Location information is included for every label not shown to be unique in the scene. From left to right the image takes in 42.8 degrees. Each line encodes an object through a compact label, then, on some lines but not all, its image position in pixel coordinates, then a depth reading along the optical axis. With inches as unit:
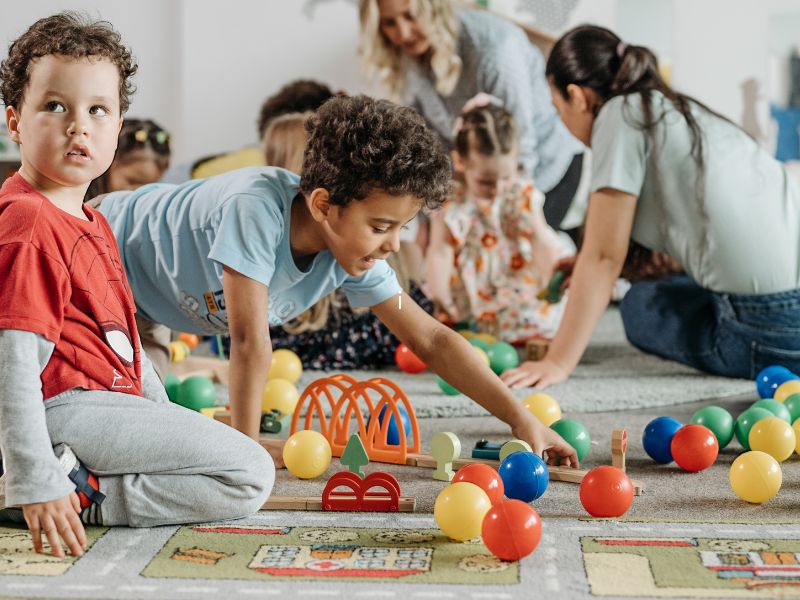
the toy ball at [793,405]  68.4
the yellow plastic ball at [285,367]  86.4
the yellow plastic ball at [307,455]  57.4
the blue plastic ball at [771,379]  79.5
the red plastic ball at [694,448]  58.7
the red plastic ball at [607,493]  49.1
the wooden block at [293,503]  51.3
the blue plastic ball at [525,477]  51.6
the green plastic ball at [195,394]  75.2
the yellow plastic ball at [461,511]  44.8
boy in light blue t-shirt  55.0
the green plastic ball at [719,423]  64.1
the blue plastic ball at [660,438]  60.7
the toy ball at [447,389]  83.0
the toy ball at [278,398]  74.3
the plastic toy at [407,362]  94.5
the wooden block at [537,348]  102.8
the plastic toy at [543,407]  68.9
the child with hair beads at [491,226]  113.3
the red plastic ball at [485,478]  49.4
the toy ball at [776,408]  66.7
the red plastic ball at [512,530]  42.4
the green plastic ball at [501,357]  93.4
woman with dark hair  86.9
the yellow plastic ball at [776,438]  60.5
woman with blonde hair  128.0
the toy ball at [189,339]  105.1
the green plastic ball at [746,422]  63.6
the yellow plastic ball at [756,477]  52.4
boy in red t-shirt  44.7
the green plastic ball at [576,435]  61.9
